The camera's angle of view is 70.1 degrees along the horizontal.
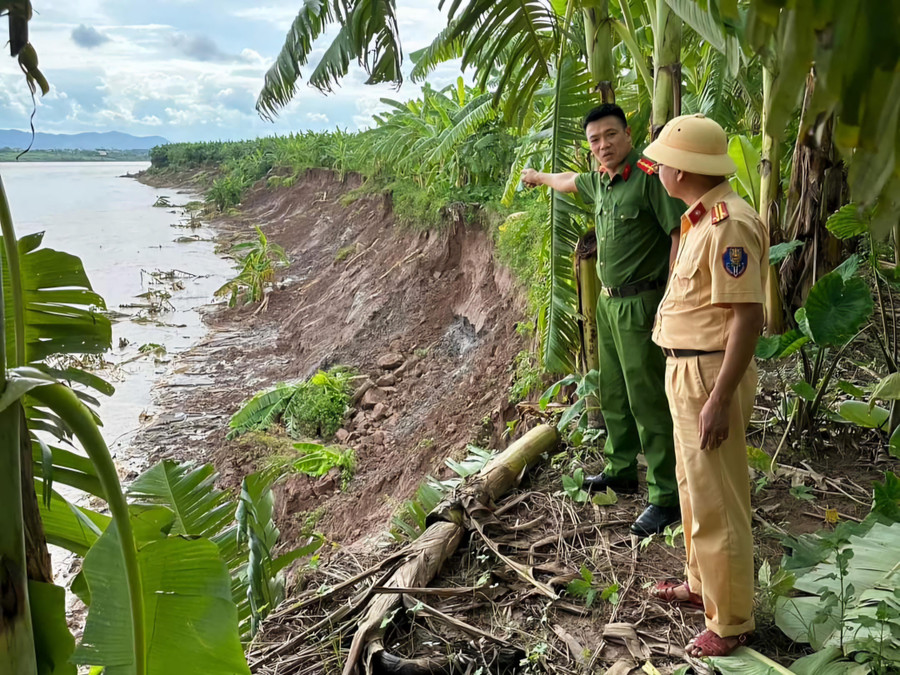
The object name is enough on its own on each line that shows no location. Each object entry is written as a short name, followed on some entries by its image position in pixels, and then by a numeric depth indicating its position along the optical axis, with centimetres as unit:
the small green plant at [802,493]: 279
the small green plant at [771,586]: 207
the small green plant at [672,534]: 257
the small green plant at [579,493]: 294
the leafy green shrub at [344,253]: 1253
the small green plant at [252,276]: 1277
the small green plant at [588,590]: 235
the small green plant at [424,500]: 304
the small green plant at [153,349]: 1085
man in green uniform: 263
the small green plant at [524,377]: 515
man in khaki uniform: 189
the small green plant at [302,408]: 767
